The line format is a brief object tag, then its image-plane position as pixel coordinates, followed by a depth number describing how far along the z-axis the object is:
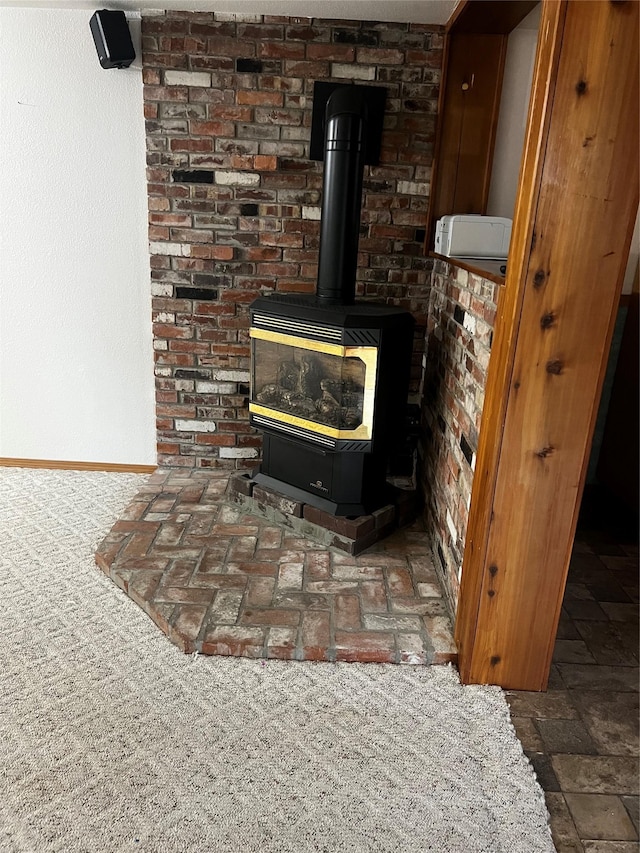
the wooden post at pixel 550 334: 1.41
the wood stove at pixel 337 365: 2.29
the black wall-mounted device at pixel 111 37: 2.47
